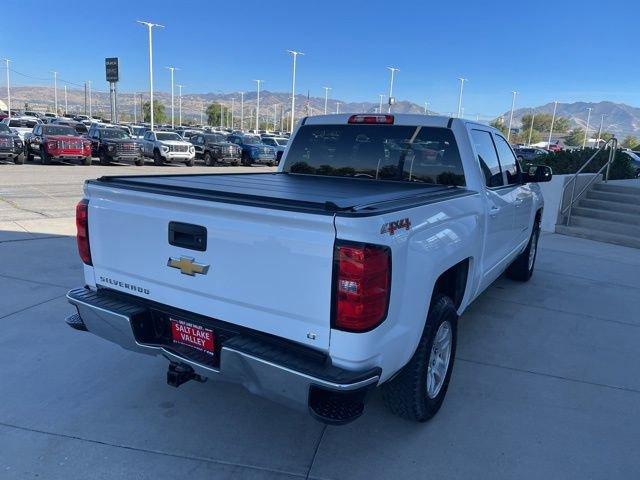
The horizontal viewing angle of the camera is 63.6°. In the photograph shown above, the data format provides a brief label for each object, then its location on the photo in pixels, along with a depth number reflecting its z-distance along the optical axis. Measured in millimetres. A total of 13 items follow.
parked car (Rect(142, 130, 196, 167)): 25375
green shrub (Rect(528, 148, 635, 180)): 14695
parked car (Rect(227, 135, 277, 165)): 29203
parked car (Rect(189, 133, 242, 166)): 28078
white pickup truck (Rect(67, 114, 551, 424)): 2379
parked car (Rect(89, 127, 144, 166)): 23531
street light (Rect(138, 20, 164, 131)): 46344
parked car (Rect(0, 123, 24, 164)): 19875
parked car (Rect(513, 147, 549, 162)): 37612
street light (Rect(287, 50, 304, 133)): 61116
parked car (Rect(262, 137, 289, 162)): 33481
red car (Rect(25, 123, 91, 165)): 21688
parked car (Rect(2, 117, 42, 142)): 32153
